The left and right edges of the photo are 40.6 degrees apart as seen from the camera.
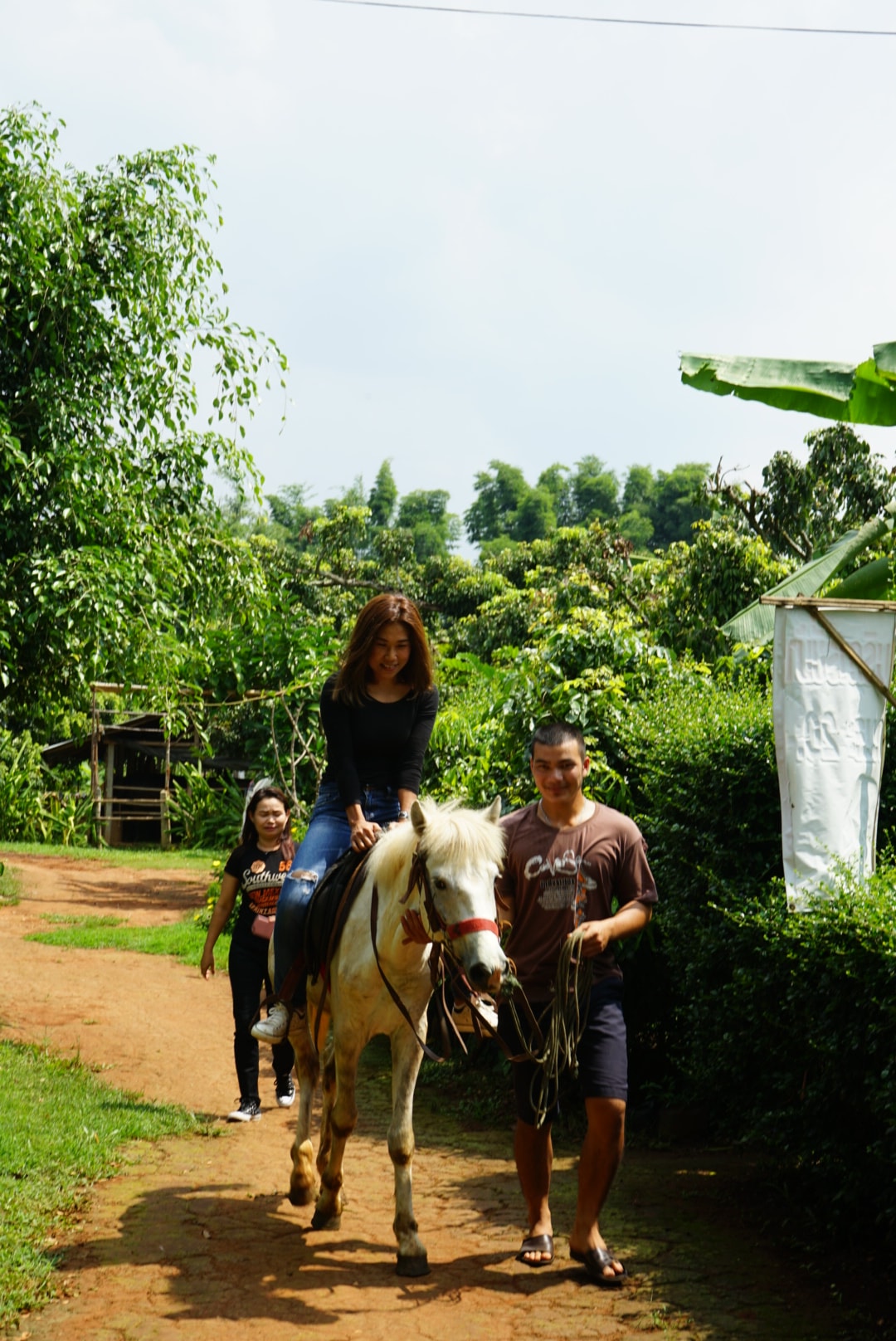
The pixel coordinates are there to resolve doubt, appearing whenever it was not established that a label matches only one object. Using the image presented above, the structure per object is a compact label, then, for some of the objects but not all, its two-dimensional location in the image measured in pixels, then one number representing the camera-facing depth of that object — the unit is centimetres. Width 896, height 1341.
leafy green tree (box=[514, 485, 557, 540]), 6844
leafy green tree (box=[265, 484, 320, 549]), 6675
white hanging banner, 483
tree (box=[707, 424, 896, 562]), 1748
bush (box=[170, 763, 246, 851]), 2273
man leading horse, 454
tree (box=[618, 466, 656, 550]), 6581
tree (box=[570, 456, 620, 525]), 7569
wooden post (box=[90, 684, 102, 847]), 2600
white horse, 419
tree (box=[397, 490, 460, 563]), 6956
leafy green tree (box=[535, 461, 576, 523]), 7756
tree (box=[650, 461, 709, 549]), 6844
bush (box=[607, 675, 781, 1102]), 547
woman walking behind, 709
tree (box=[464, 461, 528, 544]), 7425
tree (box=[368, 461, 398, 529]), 7031
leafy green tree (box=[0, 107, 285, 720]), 767
